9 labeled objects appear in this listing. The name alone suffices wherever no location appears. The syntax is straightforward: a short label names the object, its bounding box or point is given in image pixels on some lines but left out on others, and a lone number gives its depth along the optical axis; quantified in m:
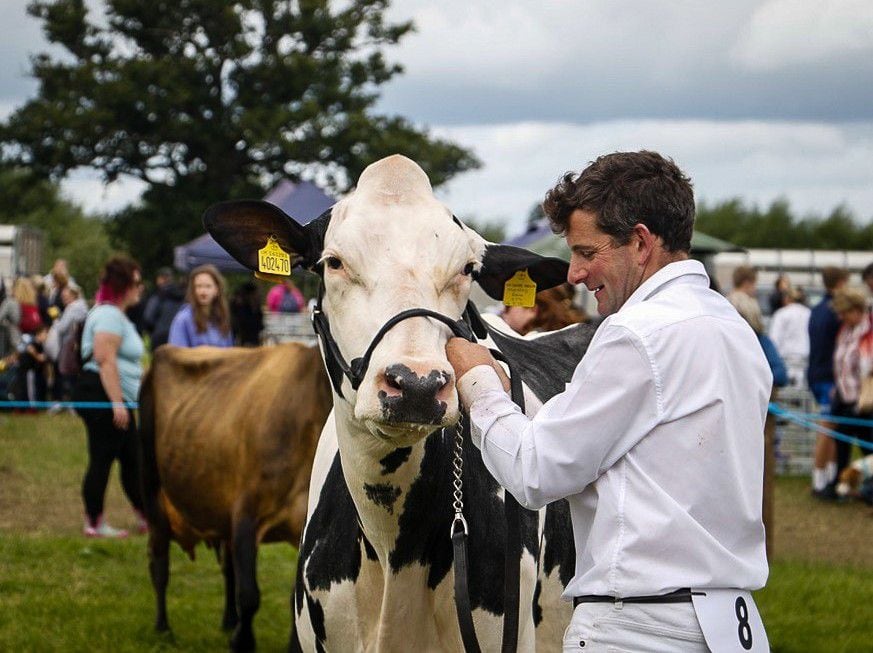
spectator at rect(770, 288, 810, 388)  15.84
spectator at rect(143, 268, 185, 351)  13.45
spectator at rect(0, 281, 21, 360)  17.11
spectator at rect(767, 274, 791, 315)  19.19
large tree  40.06
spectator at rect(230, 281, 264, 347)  19.55
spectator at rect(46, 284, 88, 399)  15.04
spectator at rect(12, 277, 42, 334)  17.74
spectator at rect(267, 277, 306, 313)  21.70
